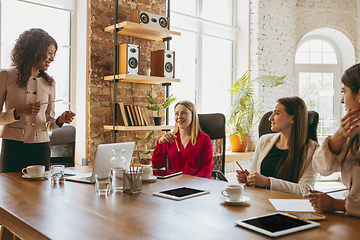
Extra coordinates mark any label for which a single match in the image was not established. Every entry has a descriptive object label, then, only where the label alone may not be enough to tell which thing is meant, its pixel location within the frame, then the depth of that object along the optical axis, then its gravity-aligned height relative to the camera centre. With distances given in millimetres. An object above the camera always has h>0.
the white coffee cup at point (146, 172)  2031 -326
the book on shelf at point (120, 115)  3643 +28
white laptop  1851 -215
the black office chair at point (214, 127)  3165 -78
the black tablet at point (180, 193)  1620 -370
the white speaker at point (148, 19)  3711 +1101
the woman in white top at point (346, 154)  1372 -153
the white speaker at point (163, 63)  3854 +623
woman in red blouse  2791 -239
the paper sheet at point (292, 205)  1397 -368
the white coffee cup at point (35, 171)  2021 -321
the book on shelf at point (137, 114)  3715 +41
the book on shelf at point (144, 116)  3789 +20
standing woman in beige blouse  2264 +84
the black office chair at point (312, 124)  2299 -31
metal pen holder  1713 -326
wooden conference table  1125 -377
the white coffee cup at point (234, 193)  1494 -325
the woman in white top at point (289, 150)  2100 -206
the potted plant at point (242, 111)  4938 +113
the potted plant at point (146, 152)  3613 -382
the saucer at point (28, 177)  2014 -355
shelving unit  3549 +922
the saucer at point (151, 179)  2013 -365
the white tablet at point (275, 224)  1127 -368
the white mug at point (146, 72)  3749 +503
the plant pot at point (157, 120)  3860 -29
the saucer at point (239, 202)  1484 -364
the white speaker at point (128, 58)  3514 +618
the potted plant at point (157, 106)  3865 +141
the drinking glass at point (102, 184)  1655 -323
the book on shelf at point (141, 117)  3744 +9
